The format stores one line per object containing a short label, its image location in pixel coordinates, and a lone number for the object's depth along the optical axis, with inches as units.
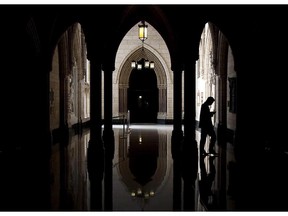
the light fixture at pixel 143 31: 492.7
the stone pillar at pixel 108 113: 400.2
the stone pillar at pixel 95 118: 310.7
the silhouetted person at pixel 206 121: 340.8
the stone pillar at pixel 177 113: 414.3
